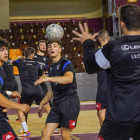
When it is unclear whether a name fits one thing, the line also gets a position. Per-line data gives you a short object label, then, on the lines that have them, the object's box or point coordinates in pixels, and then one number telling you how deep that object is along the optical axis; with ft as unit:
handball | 30.29
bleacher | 72.75
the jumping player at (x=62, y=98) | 22.19
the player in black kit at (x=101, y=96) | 30.20
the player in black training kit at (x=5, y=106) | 17.63
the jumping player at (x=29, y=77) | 37.64
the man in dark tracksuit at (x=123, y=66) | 13.72
